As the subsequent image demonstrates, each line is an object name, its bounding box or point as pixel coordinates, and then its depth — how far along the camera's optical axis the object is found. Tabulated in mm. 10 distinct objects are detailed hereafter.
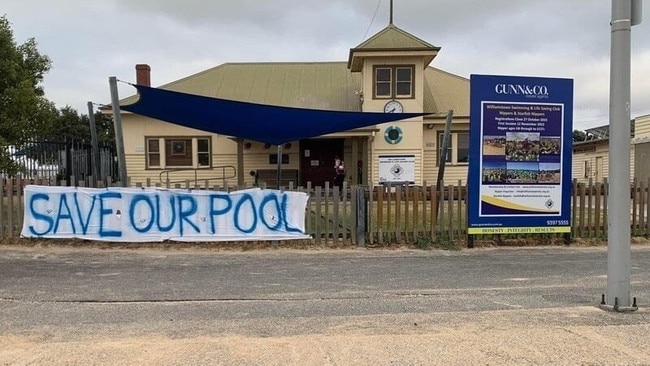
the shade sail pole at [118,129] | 9922
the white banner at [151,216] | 9789
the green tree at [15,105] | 13078
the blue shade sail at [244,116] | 10242
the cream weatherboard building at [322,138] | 19938
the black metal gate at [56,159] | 14141
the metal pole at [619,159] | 5422
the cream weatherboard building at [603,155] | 29172
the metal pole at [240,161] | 20109
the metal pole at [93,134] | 11328
